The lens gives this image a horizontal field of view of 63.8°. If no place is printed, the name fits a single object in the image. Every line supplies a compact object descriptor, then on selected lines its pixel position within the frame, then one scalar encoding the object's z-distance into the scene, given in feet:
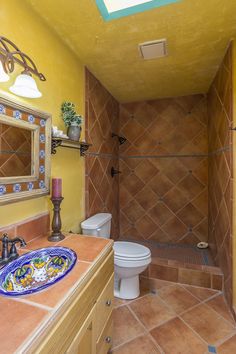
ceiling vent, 5.08
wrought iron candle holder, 4.00
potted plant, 4.95
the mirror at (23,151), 3.43
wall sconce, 3.10
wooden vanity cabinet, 1.91
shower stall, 6.59
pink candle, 4.29
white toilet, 5.49
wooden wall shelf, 4.53
